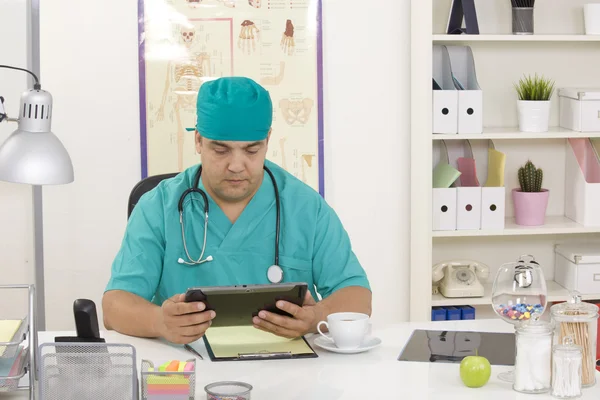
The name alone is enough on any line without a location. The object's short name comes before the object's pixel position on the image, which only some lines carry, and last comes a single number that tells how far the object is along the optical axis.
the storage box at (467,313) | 5.22
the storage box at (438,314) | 5.22
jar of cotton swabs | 2.64
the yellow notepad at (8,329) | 2.71
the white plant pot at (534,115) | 5.14
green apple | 2.75
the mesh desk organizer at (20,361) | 2.54
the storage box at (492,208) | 5.17
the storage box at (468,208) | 5.16
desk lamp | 2.78
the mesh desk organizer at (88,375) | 2.38
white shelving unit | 5.11
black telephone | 2.54
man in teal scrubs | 3.44
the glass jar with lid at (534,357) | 2.69
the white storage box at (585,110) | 5.16
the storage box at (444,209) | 5.14
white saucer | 3.08
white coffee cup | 3.07
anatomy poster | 5.20
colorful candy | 2.88
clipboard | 3.05
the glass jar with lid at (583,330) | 2.77
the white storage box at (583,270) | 5.28
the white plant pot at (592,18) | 5.22
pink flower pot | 5.27
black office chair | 3.96
